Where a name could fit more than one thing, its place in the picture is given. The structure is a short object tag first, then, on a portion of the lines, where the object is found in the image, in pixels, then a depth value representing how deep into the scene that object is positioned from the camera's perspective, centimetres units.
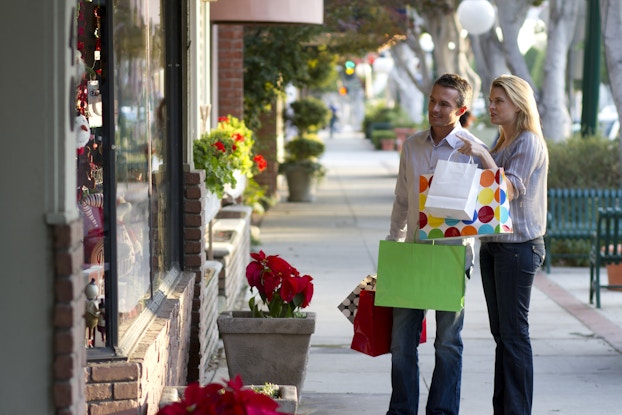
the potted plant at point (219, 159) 1426
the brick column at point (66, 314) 613
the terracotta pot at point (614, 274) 1845
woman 972
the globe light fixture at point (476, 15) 2779
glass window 851
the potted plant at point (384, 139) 7808
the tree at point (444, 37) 3961
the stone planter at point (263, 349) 1114
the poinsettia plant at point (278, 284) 1106
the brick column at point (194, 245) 1181
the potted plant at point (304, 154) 3667
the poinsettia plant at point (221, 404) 576
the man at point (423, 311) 976
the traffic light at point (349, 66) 5417
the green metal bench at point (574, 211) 2189
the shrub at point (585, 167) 2423
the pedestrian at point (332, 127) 10592
